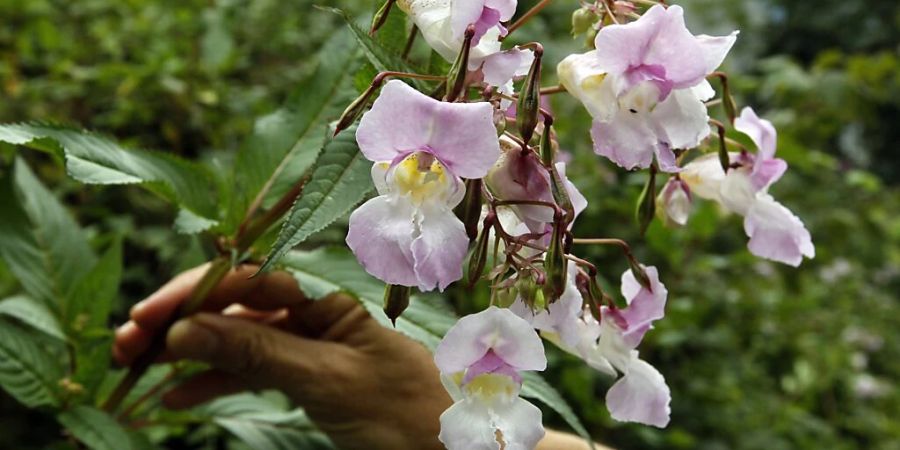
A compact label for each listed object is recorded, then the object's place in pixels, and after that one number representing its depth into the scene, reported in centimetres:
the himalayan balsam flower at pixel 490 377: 28
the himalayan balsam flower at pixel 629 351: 32
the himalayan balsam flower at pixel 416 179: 27
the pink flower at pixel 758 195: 33
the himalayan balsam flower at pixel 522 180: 28
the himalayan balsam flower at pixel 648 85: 28
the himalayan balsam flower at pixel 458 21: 28
